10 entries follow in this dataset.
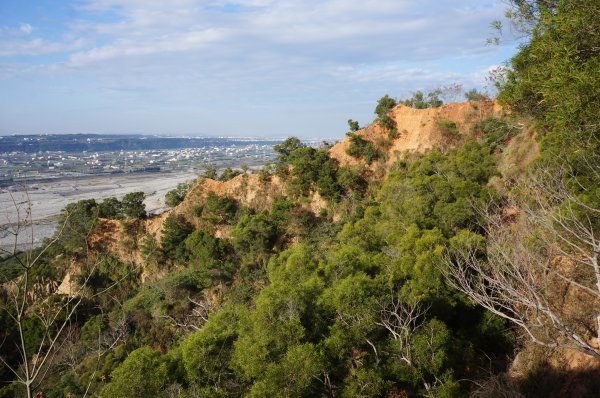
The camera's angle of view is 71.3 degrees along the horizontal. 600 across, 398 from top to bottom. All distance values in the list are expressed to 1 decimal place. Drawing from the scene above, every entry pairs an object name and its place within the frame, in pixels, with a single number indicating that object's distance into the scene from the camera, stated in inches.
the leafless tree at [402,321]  424.5
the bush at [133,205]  1184.2
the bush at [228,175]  1314.0
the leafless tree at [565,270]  306.6
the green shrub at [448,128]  1160.8
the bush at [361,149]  1187.9
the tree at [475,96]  1245.4
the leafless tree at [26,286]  130.7
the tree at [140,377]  375.9
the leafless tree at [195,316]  837.7
